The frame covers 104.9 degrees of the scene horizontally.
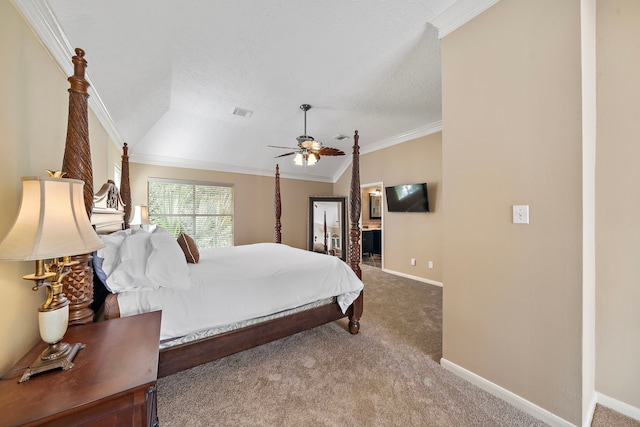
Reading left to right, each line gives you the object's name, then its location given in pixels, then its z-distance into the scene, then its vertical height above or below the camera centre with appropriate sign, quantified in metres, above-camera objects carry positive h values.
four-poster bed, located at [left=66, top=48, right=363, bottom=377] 1.71 -0.97
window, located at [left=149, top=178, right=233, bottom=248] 4.90 +0.08
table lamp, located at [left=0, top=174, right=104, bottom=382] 0.85 -0.10
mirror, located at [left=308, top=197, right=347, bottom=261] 6.35 -0.37
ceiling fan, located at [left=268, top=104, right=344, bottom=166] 3.42 +0.88
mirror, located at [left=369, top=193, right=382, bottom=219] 7.27 +0.16
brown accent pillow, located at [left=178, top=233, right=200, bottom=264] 2.46 -0.36
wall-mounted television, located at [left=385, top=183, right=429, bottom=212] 4.44 +0.25
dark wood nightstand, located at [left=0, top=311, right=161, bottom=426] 0.74 -0.58
